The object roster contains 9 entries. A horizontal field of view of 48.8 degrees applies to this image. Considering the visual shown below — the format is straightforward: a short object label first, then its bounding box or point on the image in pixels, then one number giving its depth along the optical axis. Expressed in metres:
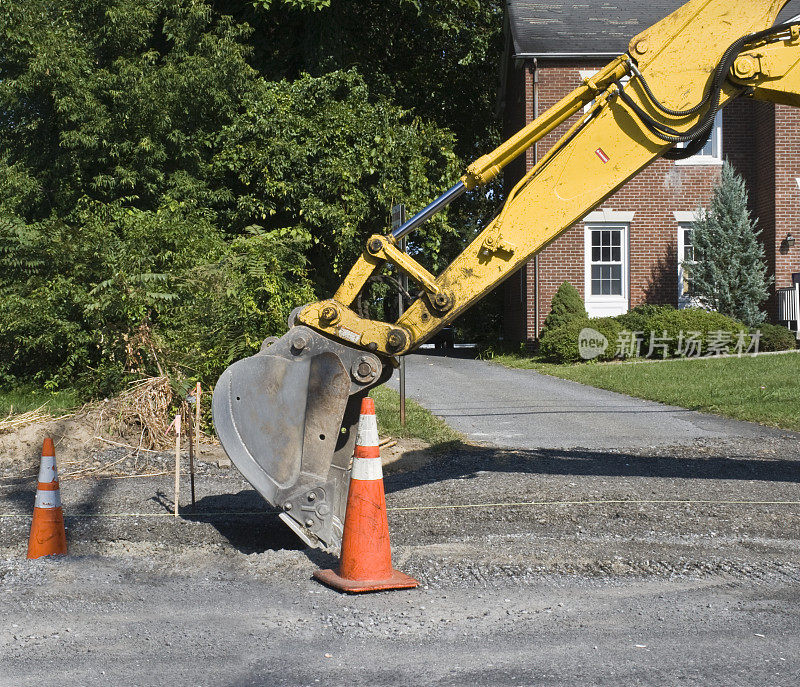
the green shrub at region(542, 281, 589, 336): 22.00
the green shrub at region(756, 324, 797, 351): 20.34
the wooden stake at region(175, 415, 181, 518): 6.31
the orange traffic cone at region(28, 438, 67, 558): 5.45
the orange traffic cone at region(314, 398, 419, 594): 4.75
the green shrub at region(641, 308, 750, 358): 19.95
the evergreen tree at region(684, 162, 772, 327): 21.66
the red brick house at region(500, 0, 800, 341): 23.06
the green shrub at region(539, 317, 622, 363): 20.42
